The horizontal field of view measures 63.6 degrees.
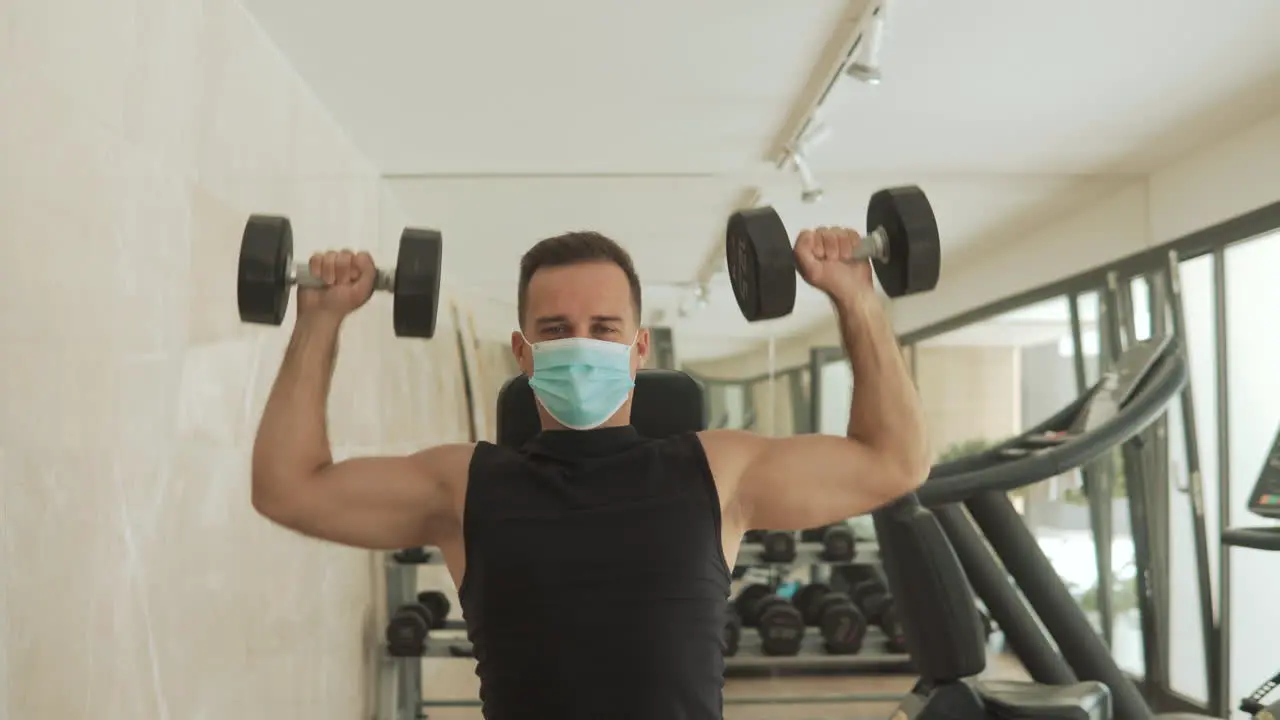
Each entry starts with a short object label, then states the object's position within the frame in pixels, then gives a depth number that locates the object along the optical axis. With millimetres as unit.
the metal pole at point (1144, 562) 3939
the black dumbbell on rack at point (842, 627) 3725
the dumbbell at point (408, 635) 3404
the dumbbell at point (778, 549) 4023
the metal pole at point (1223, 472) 3498
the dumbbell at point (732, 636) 3670
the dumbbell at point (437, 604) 3694
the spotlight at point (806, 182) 3484
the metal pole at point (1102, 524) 4254
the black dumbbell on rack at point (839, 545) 4074
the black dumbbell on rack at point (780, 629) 3674
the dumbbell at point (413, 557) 3597
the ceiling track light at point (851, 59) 2396
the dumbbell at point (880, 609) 3828
